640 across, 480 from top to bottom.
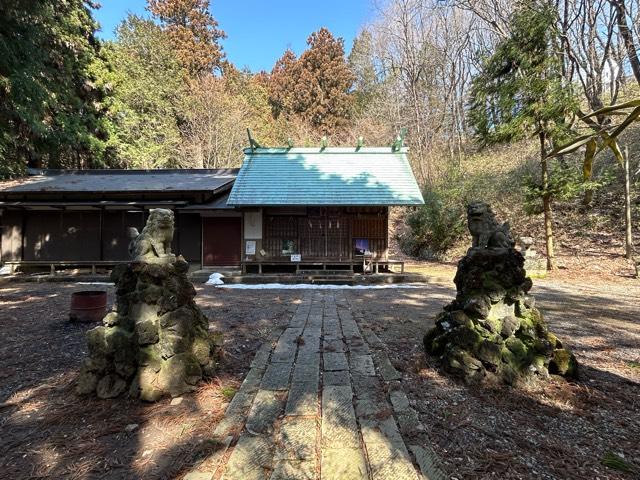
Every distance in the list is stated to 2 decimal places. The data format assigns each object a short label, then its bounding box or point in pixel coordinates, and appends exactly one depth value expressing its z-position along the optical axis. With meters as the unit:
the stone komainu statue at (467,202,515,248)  3.73
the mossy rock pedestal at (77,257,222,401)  3.00
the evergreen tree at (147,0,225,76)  28.28
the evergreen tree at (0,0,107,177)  9.14
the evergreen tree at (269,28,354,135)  31.81
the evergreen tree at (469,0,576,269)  10.99
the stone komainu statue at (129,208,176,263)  3.44
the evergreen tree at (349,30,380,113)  30.38
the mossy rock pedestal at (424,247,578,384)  3.25
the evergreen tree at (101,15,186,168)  20.42
